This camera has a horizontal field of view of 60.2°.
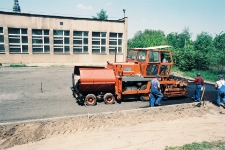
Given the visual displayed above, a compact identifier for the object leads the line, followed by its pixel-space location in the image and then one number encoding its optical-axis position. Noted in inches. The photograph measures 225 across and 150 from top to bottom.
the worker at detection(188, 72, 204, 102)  412.5
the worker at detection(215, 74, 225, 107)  384.8
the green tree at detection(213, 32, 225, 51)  950.7
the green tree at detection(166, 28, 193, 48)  1988.6
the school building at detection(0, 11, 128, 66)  917.2
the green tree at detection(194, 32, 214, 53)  1094.4
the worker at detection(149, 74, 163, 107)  362.6
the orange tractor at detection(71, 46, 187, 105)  376.5
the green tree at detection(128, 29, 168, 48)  1438.2
